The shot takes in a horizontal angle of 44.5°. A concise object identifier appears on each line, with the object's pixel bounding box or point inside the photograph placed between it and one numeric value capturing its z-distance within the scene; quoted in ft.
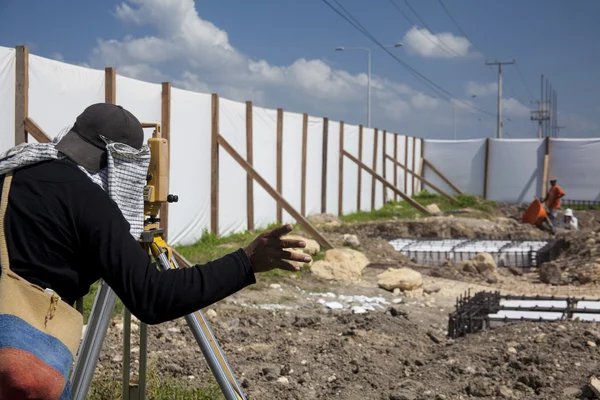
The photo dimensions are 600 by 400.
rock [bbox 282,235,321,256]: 33.79
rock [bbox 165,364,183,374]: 15.56
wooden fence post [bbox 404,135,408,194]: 86.70
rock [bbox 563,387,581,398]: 14.37
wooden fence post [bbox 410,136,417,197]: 89.81
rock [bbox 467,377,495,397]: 14.75
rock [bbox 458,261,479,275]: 36.09
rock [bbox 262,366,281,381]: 15.66
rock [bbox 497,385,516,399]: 14.52
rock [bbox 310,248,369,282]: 31.45
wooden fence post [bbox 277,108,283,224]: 47.55
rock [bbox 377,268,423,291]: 29.96
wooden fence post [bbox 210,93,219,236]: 38.45
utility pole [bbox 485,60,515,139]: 152.25
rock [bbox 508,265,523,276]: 37.65
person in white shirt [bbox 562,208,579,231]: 59.36
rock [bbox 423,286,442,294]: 30.19
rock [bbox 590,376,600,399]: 13.79
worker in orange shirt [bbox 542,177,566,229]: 58.08
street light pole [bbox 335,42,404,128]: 92.79
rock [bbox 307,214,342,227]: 52.19
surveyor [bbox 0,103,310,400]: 6.08
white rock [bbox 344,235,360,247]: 39.63
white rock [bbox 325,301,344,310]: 25.71
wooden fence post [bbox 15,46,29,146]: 23.79
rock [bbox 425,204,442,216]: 67.84
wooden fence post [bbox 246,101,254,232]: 42.63
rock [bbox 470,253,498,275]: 36.65
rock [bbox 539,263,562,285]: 34.09
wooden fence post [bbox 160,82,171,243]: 33.32
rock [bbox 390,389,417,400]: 14.39
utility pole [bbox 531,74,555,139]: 198.70
